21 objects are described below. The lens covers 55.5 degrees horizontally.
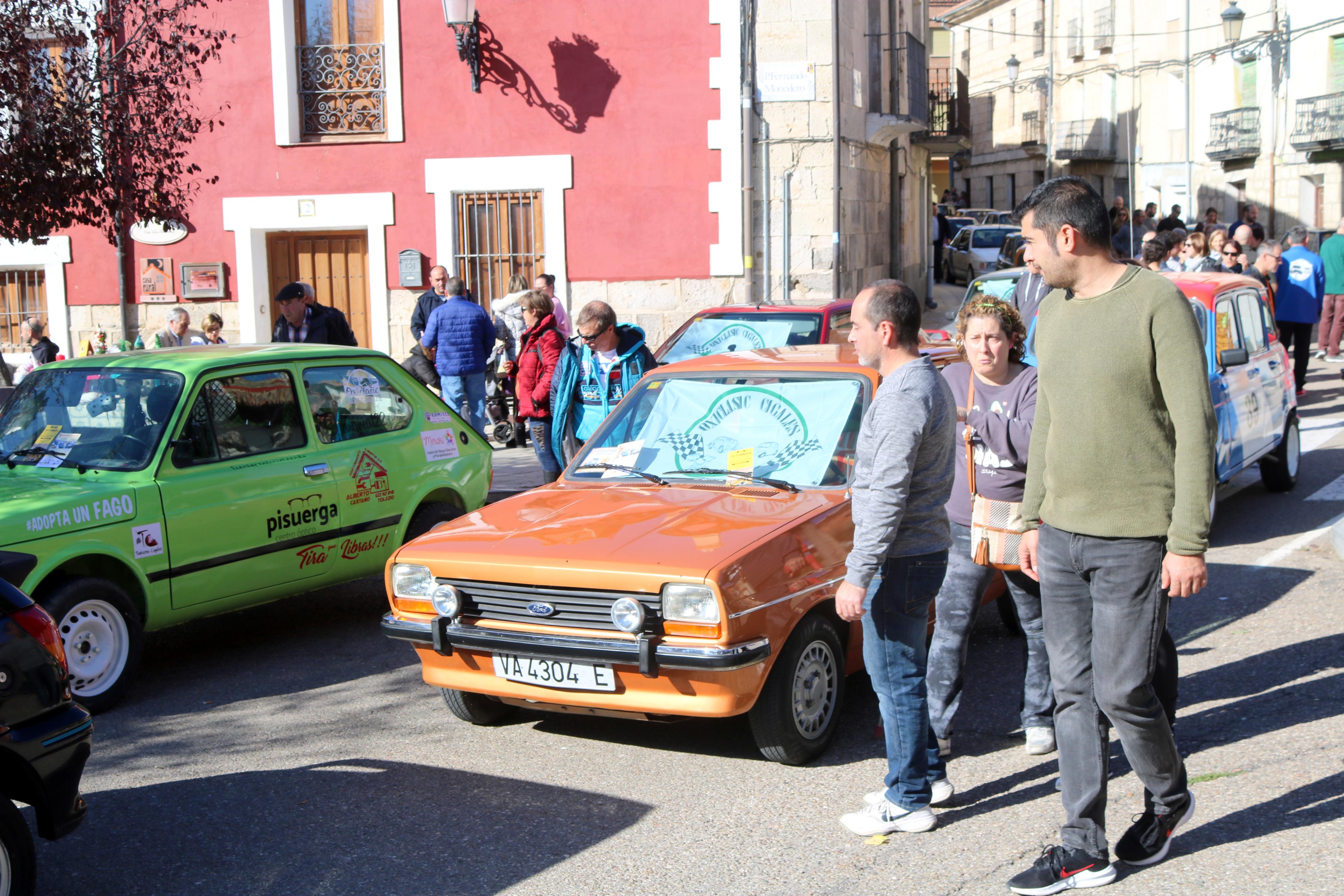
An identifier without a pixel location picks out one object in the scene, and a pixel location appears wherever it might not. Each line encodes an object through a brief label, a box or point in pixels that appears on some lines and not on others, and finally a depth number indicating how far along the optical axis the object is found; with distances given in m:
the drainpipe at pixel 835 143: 15.08
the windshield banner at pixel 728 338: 10.05
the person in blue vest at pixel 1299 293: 14.05
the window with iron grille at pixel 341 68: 15.87
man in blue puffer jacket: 11.85
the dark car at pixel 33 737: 3.56
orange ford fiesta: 4.54
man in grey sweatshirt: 3.96
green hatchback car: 5.74
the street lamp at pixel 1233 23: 28.12
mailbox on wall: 15.87
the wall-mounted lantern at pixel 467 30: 14.77
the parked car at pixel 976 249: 31.78
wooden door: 16.50
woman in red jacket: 8.83
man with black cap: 10.20
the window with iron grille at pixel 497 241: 15.92
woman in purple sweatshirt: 4.86
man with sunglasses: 7.89
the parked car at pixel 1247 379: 8.48
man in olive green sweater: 3.38
